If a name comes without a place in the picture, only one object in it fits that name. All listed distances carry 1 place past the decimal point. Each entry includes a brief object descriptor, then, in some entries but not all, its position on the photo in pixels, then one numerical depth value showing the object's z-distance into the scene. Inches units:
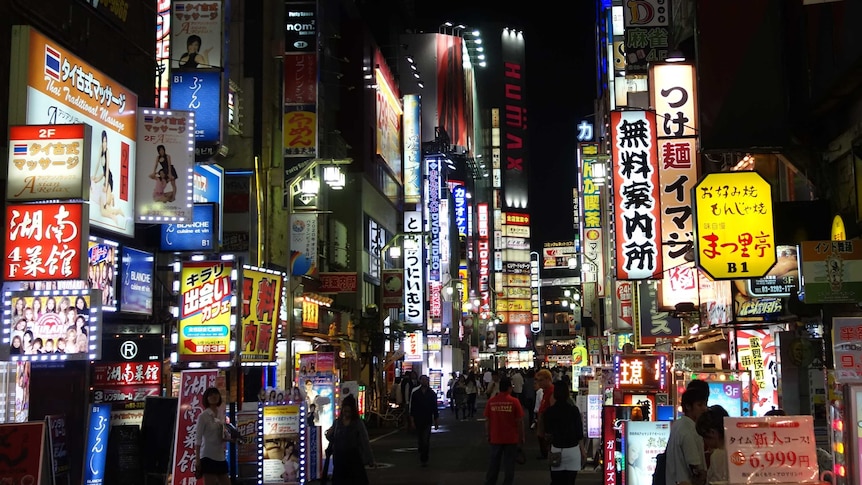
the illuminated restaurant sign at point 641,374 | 641.0
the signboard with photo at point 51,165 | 425.7
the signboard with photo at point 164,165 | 581.3
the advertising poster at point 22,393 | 481.4
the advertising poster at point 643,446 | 484.7
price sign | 284.8
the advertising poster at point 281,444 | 580.4
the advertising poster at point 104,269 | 550.9
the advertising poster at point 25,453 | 348.5
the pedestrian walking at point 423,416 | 809.5
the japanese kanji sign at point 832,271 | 422.3
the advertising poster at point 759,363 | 653.3
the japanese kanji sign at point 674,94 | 746.8
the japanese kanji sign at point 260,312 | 611.8
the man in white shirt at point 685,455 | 318.7
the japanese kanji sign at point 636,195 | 723.4
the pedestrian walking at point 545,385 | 590.6
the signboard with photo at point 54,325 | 430.6
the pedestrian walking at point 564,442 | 468.4
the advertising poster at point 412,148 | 2114.9
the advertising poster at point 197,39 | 723.4
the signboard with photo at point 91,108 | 469.7
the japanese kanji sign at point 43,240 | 423.8
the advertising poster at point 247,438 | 583.8
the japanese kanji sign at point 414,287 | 1802.4
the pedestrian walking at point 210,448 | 477.1
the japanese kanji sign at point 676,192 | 748.6
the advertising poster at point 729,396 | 565.0
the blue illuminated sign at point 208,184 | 797.5
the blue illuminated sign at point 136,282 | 604.7
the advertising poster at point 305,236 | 1144.2
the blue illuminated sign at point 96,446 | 510.9
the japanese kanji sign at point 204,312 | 544.1
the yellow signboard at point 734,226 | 521.7
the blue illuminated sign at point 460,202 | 2854.3
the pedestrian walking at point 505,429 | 541.3
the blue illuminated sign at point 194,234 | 681.6
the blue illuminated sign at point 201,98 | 704.4
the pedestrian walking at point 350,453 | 457.7
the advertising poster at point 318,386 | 734.5
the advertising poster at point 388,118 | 1844.2
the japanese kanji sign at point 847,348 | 296.0
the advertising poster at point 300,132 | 1069.8
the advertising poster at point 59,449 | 444.1
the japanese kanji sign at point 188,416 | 503.2
